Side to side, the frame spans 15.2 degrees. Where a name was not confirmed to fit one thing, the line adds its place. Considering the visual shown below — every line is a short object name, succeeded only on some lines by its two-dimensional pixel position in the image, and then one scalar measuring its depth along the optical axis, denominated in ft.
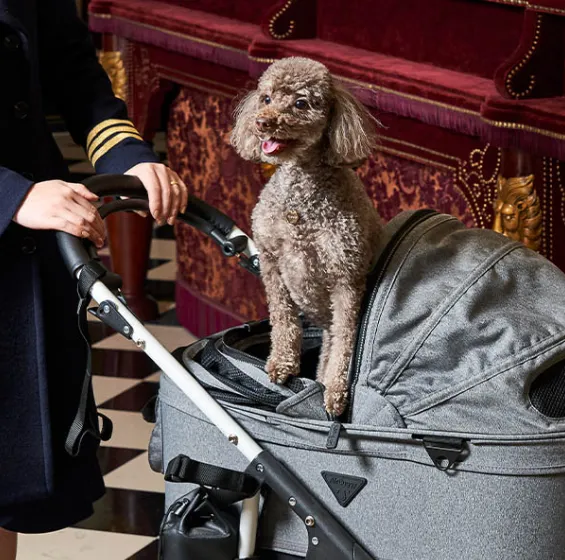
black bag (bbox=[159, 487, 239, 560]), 8.04
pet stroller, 7.70
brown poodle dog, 8.13
